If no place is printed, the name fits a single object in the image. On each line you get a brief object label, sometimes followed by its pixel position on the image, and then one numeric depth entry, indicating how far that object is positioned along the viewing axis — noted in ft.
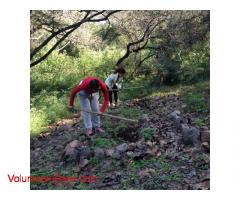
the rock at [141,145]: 11.63
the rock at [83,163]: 11.21
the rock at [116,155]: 11.30
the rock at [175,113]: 13.45
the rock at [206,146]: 11.20
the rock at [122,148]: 11.51
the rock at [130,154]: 11.28
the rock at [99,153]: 11.40
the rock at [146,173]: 10.49
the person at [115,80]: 16.13
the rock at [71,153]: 11.52
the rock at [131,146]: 11.58
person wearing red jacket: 11.73
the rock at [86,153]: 11.50
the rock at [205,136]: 11.47
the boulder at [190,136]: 11.62
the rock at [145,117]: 13.74
